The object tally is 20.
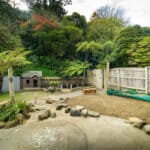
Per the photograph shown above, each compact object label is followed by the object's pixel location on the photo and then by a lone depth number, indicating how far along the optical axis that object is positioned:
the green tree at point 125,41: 8.49
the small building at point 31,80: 9.84
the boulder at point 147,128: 3.94
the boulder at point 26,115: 4.97
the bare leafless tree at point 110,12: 16.01
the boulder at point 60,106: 5.44
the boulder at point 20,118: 4.60
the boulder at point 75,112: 4.71
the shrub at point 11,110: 4.74
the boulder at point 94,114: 4.64
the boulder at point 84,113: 4.64
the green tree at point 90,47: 10.16
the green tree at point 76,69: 10.07
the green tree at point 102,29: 12.45
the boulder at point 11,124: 4.40
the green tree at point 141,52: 7.52
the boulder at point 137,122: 4.07
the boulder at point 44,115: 4.65
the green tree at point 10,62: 5.31
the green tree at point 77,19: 12.86
